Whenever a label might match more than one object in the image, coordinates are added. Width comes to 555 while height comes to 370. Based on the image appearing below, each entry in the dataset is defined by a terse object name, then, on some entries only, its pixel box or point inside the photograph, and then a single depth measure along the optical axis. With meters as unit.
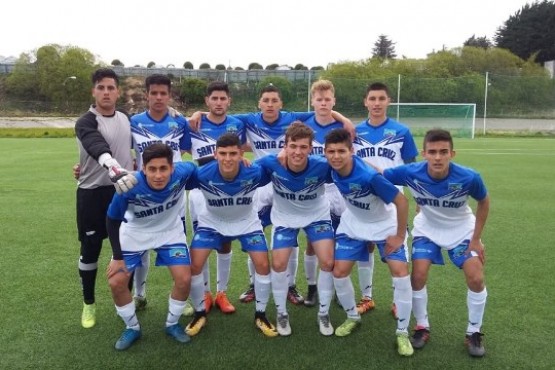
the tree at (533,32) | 53.44
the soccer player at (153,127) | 4.04
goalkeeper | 3.74
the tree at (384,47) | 75.62
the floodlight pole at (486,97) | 26.66
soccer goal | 25.31
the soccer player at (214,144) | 4.12
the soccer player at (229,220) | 3.63
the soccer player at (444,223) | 3.36
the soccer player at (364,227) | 3.45
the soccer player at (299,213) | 3.63
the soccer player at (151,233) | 3.41
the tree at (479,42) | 62.47
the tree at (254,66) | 66.00
